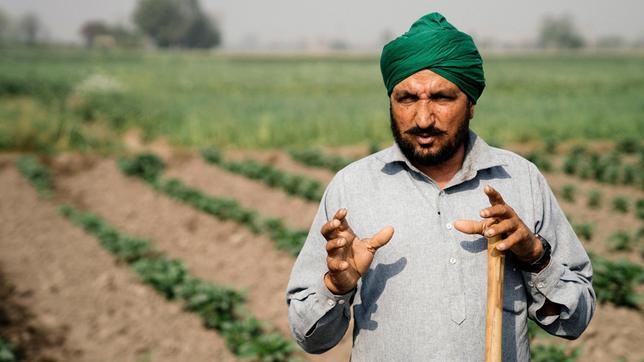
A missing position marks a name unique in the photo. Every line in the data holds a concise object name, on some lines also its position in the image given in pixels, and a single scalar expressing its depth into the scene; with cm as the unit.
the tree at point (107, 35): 11062
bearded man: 185
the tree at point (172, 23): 9806
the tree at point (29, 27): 14988
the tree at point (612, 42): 14750
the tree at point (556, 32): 11938
